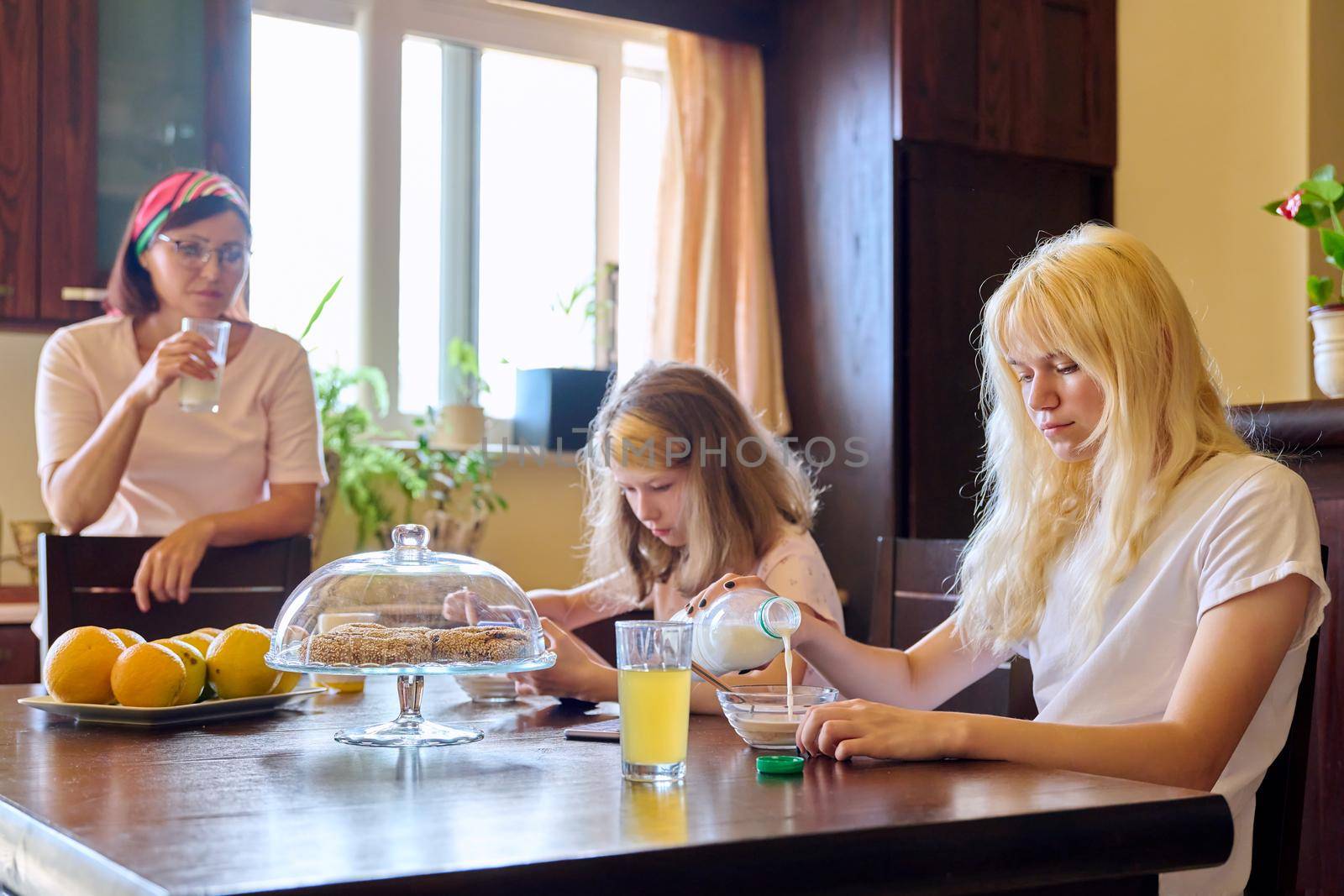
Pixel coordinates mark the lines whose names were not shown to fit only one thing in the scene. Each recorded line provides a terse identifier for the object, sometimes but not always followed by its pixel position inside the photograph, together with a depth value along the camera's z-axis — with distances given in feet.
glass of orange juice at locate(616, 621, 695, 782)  3.41
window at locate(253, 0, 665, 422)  12.00
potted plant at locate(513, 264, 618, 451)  12.07
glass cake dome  4.04
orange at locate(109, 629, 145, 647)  4.90
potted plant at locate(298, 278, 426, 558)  11.10
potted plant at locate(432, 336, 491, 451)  11.97
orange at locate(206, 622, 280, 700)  4.81
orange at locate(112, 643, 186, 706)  4.51
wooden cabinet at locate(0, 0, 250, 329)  9.64
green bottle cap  3.50
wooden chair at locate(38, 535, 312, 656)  6.24
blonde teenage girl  3.94
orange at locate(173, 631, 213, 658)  5.01
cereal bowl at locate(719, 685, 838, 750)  3.93
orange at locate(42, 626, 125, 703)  4.63
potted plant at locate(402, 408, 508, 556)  11.10
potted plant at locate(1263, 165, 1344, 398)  7.34
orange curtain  12.78
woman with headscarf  7.68
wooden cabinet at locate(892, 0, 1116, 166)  12.06
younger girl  6.66
